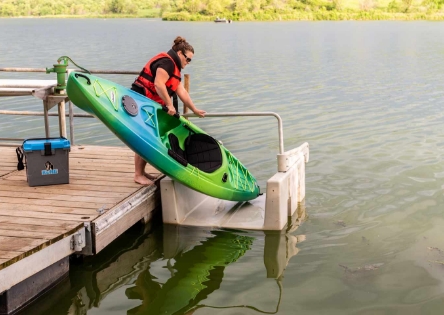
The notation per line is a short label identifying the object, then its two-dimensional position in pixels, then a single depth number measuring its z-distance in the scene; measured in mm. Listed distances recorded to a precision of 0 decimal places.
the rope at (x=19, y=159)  7426
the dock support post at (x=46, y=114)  7780
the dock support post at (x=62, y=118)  8094
